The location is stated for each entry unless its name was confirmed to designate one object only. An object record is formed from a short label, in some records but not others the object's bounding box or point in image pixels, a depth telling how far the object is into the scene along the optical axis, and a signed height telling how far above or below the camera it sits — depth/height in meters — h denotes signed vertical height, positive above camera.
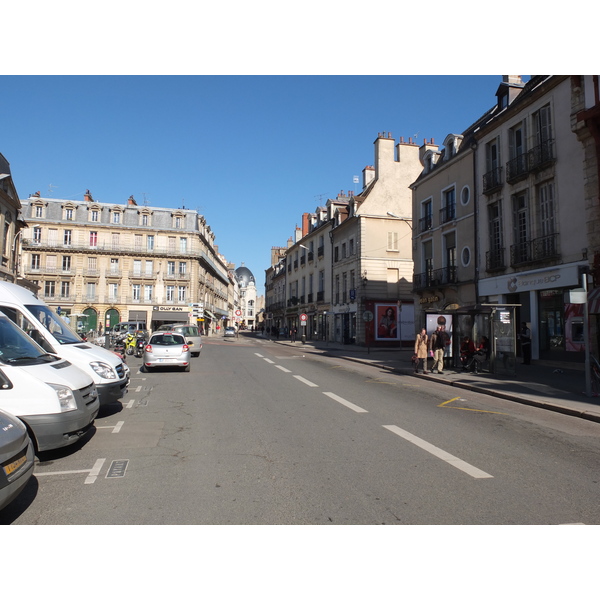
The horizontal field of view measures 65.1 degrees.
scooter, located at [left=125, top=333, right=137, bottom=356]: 23.24 -0.67
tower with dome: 146.12 +11.41
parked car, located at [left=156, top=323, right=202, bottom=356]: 23.45 -0.27
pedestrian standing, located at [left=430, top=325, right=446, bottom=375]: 16.31 -0.58
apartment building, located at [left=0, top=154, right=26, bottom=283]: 30.22 +7.44
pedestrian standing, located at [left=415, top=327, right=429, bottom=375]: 16.23 -0.65
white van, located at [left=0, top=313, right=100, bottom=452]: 5.19 -0.77
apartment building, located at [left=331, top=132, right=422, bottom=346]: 35.66 +6.26
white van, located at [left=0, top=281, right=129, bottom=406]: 7.82 -0.22
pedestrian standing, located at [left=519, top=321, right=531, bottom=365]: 18.20 -0.60
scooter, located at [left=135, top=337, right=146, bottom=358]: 23.44 -0.91
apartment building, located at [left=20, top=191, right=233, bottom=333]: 56.16 +8.69
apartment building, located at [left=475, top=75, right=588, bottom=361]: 16.41 +4.73
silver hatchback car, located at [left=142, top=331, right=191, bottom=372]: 15.84 -0.82
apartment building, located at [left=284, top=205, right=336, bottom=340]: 45.19 +5.88
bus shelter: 15.24 -0.02
